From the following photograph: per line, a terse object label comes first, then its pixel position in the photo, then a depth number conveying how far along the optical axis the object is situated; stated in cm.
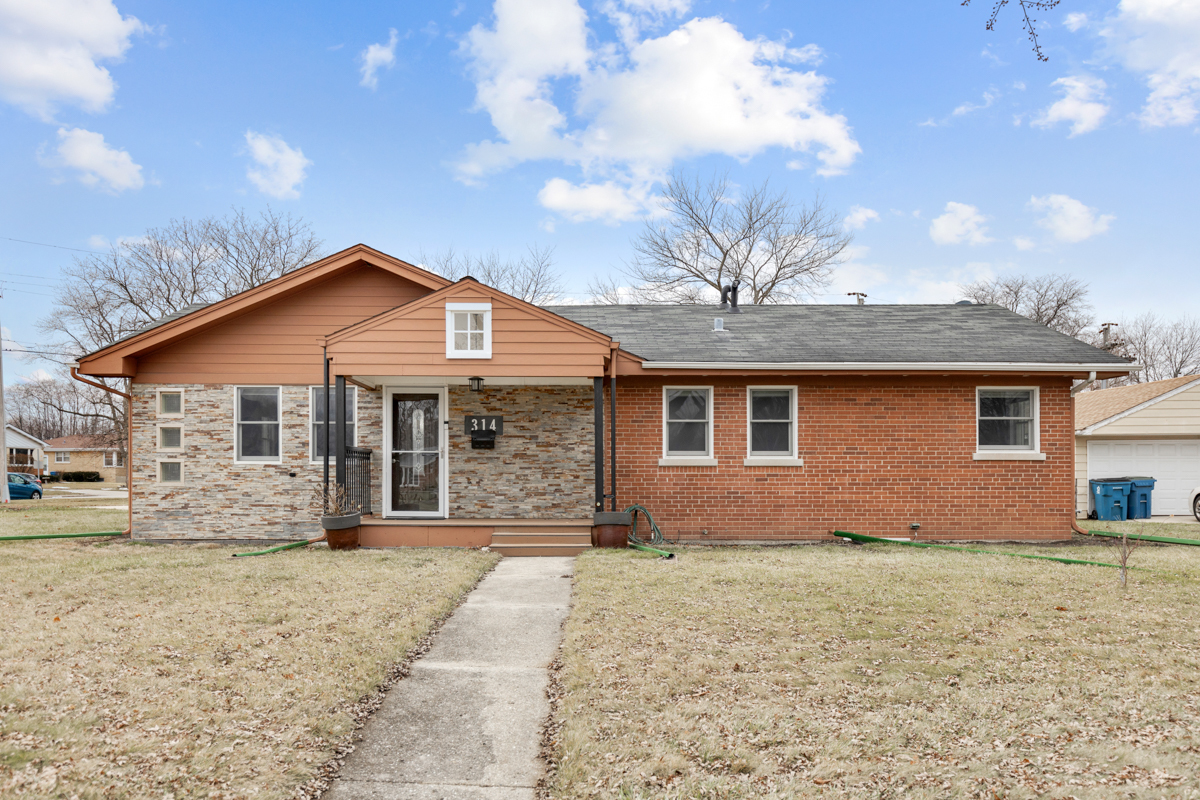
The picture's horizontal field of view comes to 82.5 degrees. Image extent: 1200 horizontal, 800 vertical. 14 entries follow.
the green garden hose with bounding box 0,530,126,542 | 1135
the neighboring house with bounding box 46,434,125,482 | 5334
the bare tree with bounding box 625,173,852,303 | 2841
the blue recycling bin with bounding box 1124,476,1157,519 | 1566
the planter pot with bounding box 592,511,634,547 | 1000
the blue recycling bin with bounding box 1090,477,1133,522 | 1552
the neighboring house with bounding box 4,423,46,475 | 4791
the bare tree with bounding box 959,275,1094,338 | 3412
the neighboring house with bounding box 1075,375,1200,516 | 1619
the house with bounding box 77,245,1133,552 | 1125
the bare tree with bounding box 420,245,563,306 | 3195
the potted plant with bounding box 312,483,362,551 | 977
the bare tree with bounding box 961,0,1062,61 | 410
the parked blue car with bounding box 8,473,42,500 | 2788
